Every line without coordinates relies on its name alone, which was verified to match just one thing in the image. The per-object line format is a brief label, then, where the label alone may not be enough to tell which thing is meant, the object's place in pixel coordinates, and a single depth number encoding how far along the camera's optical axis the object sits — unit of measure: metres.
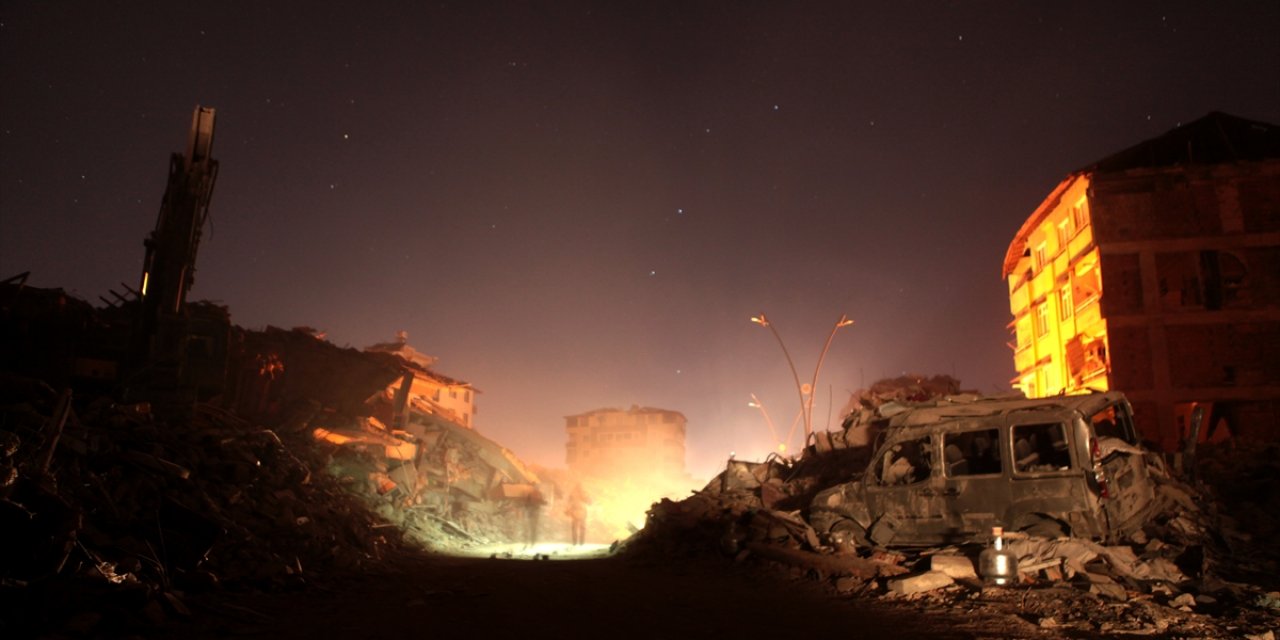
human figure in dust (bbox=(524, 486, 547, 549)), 26.41
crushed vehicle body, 7.59
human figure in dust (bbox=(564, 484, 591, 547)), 27.14
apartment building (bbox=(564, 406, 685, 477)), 76.81
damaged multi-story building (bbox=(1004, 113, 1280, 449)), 22.36
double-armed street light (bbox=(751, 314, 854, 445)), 25.00
